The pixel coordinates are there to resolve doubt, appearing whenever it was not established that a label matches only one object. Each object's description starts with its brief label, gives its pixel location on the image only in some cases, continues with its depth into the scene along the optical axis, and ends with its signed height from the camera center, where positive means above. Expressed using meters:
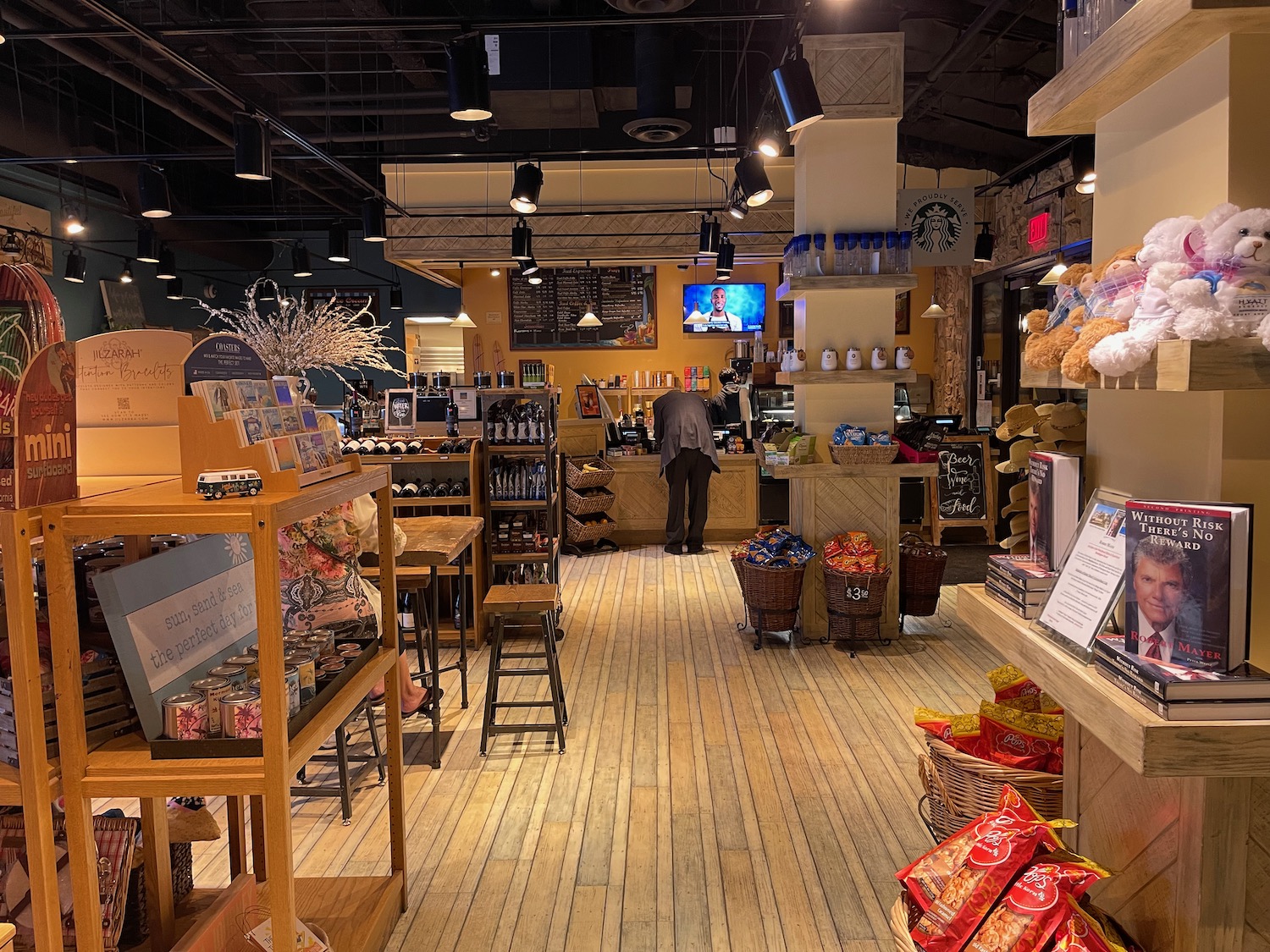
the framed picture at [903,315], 13.17 +1.32
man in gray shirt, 8.38 -0.49
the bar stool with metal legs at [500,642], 4.12 -1.11
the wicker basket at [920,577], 5.79 -1.15
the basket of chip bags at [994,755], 2.53 -1.07
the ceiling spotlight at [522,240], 9.00 +1.69
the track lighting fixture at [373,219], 8.39 +1.80
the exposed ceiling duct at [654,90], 6.58 +2.39
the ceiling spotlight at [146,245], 9.85 +1.84
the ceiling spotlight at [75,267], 10.46 +1.70
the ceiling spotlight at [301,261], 11.07 +1.85
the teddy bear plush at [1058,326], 1.73 +0.16
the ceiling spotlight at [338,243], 9.66 +1.81
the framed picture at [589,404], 9.23 +0.02
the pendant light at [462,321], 12.70 +1.24
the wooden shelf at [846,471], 5.55 -0.43
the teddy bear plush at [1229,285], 1.30 +0.17
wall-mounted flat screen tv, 13.11 +1.45
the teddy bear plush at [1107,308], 1.53 +0.17
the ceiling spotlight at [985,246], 9.91 +1.75
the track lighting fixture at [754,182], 6.07 +1.54
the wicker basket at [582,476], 8.48 -0.68
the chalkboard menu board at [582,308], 13.44 +1.50
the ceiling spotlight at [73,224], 8.77 +1.86
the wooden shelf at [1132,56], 1.38 +0.62
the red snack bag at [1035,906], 1.62 -0.95
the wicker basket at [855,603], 5.41 -1.23
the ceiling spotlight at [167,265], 10.89 +1.80
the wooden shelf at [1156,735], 1.32 -0.52
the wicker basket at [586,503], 8.66 -0.95
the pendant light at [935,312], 11.80 +1.21
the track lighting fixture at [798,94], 4.36 +1.53
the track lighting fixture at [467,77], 4.89 +1.83
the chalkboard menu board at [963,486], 8.57 -0.81
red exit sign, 9.29 +1.84
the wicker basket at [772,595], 5.54 -1.21
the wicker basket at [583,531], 8.83 -1.26
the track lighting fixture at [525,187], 6.71 +1.68
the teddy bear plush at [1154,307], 1.39 +0.15
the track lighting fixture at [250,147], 5.74 +1.71
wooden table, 3.88 -0.63
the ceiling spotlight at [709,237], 8.60 +1.64
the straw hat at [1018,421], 2.14 -0.05
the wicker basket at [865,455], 5.53 -0.33
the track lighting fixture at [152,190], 7.23 +1.81
